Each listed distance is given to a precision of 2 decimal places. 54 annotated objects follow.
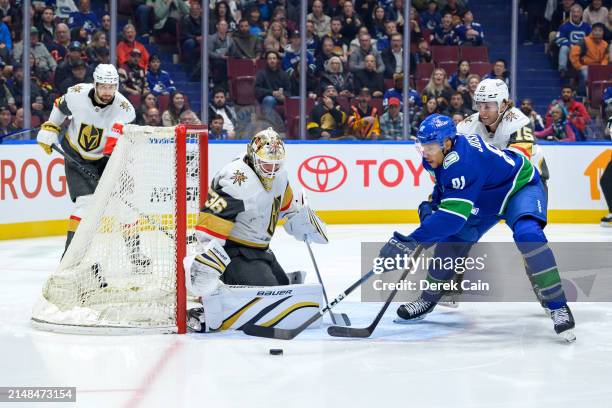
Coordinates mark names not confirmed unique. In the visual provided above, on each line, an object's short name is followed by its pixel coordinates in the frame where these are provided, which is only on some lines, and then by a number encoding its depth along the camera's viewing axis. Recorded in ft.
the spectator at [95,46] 57.41
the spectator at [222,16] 59.82
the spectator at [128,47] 58.34
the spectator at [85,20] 57.21
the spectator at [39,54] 55.72
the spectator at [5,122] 54.29
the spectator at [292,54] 61.41
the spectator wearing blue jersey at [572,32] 66.59
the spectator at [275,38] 61.26
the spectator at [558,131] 64.13
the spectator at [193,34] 59.72
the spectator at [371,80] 62.49
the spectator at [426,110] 62.85
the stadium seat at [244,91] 60.34
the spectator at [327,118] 61.52
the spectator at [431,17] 64.39
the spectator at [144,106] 58.44
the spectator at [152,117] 58.44
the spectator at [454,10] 66.03
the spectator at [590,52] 65.82
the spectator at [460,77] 63.82
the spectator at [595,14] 67.15
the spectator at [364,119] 62.18
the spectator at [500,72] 64.18
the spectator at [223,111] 60.08
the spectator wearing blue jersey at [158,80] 59.21
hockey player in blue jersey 28.89
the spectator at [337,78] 61.98
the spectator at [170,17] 59.88
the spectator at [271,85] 60.70
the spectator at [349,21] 63.62
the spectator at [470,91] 63.10
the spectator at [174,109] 58.80
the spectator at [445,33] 64.75
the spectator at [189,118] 59.31
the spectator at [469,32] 65.16
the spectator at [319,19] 61.93
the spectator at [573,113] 64.23
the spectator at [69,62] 56.29
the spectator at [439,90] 63.05
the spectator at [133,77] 58.80
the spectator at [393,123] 62.59
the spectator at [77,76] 56.49
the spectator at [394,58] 62.75
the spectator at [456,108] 62.95
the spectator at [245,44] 60.49
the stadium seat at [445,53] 64.34
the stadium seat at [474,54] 65.10
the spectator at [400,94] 62.64
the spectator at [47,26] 56.39
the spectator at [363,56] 62.90
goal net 30.48
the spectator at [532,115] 64.28
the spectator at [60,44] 56.49
